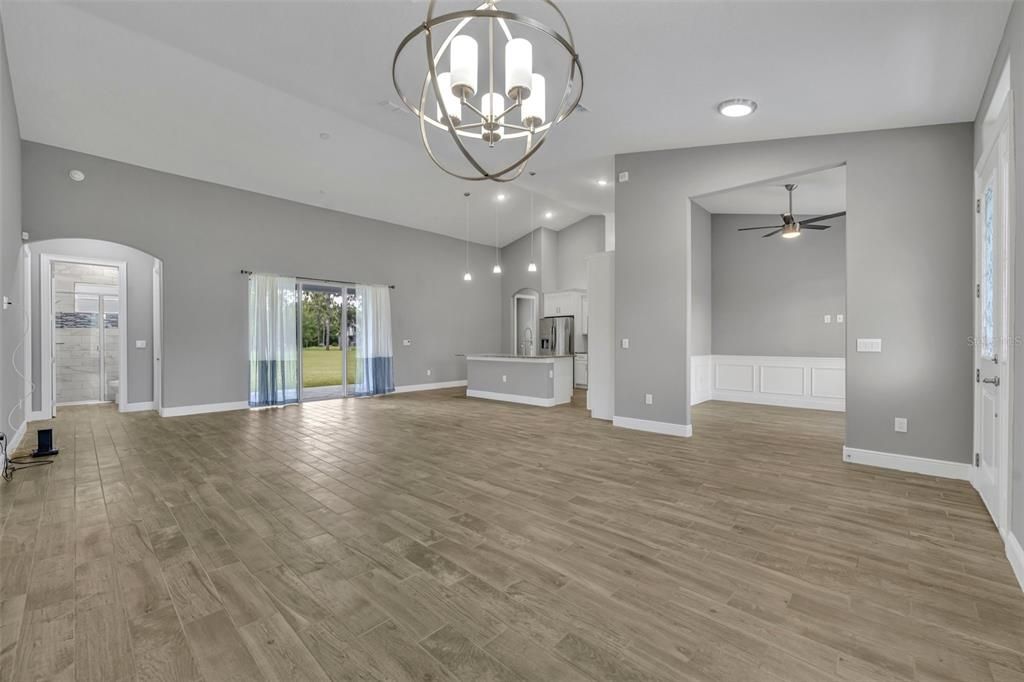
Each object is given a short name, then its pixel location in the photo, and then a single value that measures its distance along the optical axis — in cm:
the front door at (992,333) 258
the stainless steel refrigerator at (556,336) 1014
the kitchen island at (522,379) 746
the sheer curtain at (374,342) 844
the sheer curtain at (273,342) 708
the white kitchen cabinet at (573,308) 1008
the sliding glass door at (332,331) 794
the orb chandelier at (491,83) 187
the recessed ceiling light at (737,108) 377
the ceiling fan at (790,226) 566
